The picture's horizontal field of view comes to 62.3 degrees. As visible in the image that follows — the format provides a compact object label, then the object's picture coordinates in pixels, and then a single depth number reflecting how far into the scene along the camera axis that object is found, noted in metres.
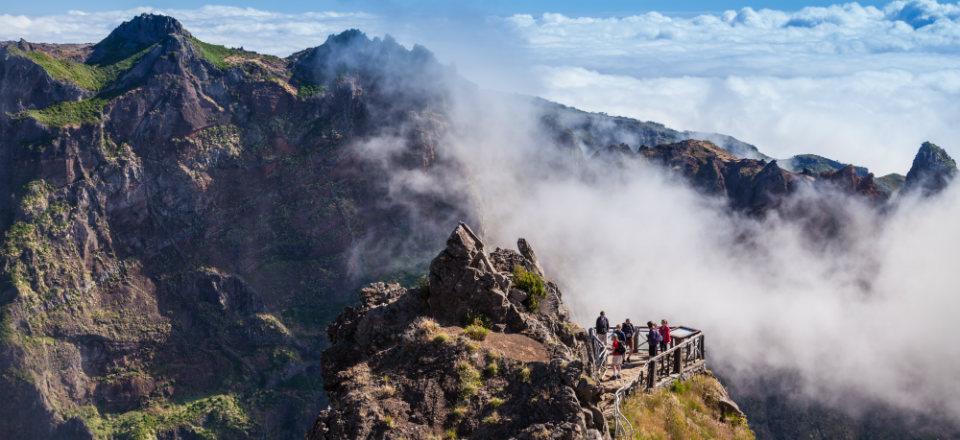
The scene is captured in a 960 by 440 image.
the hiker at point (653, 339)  39.97
